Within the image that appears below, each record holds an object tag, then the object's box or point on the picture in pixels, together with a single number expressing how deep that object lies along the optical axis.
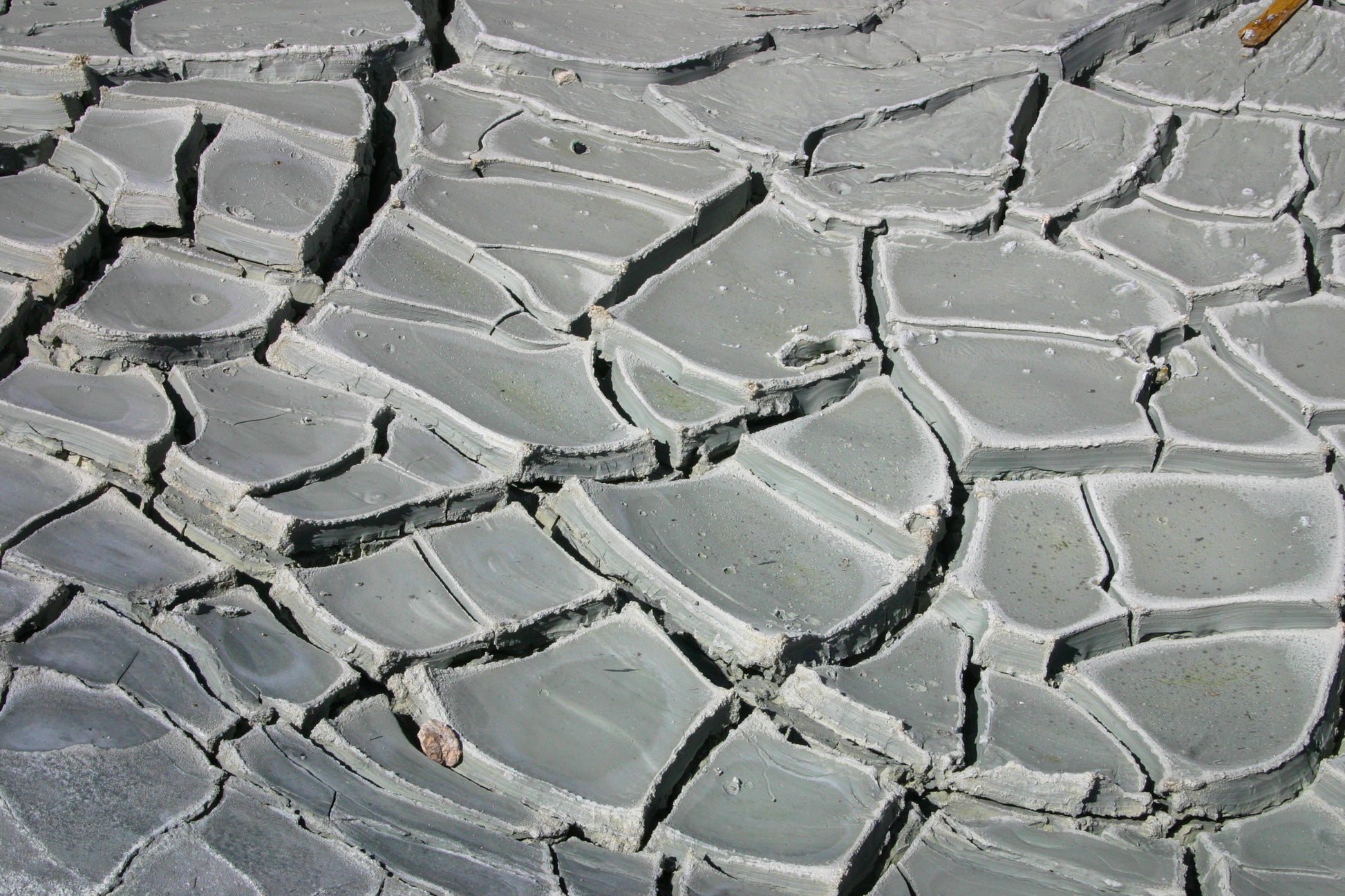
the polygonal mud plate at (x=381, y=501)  1.97
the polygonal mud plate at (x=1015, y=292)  2.22
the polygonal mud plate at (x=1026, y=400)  2.10
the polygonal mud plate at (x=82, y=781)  1.78
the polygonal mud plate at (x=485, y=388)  2.05
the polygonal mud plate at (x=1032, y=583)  1.99
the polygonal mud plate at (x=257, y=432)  1.99
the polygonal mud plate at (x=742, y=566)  1.96
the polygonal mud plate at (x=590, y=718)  1.86
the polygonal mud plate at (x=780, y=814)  1.84
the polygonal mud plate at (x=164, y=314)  2.08
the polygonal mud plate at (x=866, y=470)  2.04
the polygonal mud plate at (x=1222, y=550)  2.02
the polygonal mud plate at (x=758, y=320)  2.13
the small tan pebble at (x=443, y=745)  1.87
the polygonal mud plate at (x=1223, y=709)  1.93
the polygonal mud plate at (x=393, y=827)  1.81
